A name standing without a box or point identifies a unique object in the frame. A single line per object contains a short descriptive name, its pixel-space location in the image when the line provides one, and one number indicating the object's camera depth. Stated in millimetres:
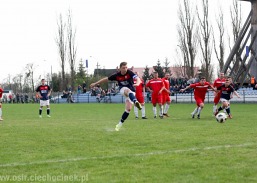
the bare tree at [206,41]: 53344
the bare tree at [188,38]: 54625
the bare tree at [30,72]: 102662
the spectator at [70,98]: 61153
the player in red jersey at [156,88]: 22406
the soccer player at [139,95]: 22578
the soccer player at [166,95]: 22641
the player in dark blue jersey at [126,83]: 14398
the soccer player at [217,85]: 21834
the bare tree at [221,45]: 54344
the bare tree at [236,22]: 53500
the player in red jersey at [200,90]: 21316
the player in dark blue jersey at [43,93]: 25597
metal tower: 44719
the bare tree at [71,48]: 70438
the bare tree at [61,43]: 70438
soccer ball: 16609
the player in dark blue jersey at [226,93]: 20188
